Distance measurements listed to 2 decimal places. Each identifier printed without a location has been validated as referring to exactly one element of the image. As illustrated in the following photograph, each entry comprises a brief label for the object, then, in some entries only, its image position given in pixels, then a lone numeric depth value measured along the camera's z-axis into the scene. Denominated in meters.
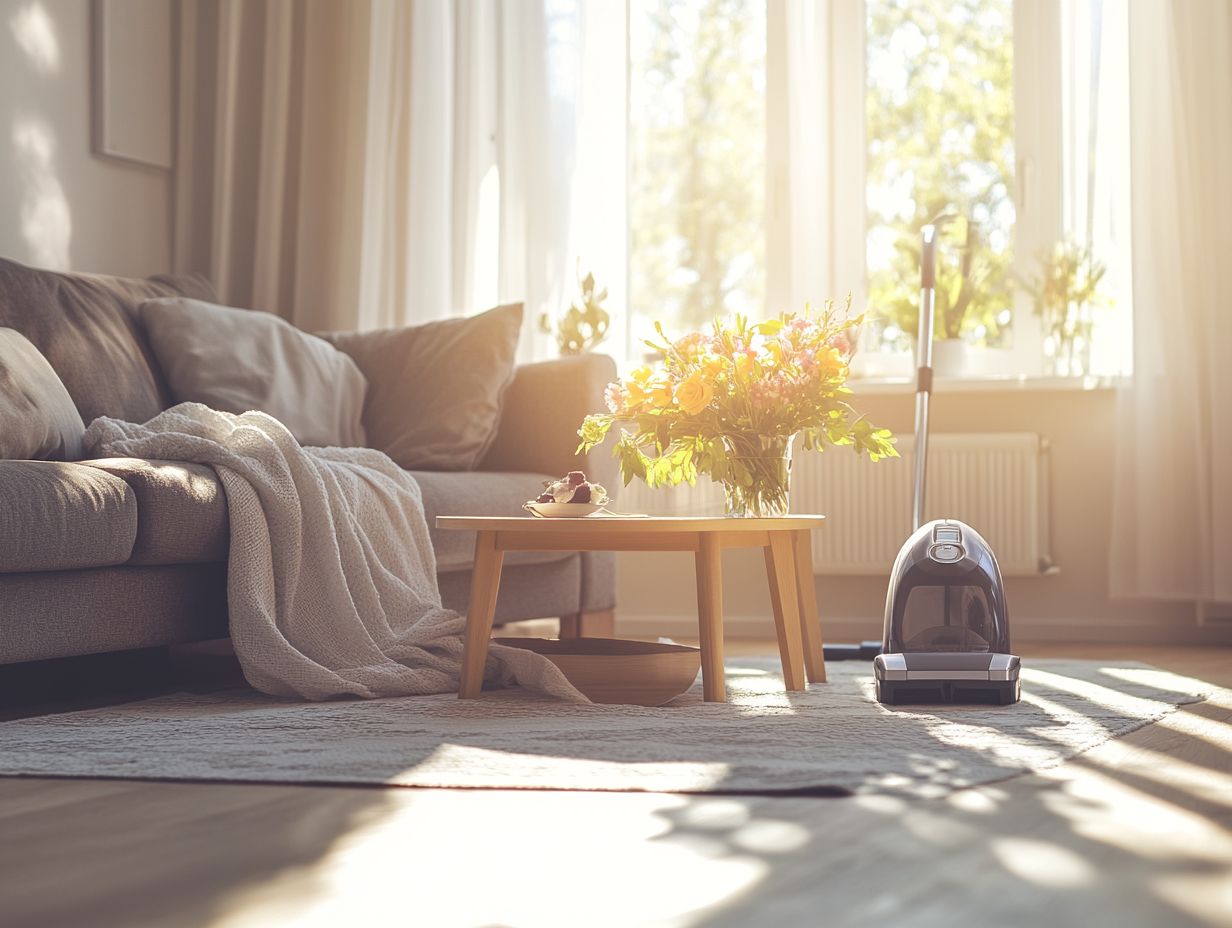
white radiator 4.04
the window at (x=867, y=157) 4.19
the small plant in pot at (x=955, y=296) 4.23
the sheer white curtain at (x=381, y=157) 4.46
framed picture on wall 4.14
